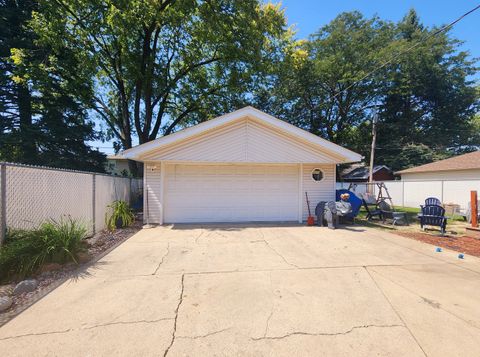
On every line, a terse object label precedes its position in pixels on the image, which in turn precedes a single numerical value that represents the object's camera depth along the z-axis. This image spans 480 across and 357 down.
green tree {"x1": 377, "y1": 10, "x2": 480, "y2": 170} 25.06
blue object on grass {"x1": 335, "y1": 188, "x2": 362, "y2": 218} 9.41
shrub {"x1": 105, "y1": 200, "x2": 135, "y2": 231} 8.07
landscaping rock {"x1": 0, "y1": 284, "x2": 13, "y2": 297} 3.47
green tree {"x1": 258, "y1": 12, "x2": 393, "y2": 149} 24.06
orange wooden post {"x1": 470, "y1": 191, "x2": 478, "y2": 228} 7.83
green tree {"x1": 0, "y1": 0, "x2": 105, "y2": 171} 12.70
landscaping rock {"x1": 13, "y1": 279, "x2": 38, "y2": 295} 3.53
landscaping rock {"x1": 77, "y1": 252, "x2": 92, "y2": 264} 4.79
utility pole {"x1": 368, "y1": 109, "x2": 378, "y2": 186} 19.72
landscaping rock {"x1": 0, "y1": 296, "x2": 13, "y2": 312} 3.08
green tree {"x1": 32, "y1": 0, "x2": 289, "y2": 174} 12.53
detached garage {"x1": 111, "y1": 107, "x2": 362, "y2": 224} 8.91
